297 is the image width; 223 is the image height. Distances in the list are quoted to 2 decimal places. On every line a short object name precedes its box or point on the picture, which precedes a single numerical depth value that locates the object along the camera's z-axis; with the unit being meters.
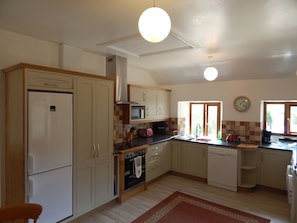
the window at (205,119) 4.73
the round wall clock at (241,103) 4.03
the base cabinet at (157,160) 3.83
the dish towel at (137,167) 3.41
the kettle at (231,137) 4.06
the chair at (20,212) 1.26
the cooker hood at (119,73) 3.50
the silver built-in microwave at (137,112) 3.96
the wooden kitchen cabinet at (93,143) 2.61
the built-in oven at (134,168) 3.29
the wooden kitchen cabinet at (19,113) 2.07
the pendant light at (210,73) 3.09
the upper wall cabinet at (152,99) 4.01
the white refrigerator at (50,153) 2.13
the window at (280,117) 3.94
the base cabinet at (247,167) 3.64
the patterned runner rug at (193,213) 2.72
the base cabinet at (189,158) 4.08
